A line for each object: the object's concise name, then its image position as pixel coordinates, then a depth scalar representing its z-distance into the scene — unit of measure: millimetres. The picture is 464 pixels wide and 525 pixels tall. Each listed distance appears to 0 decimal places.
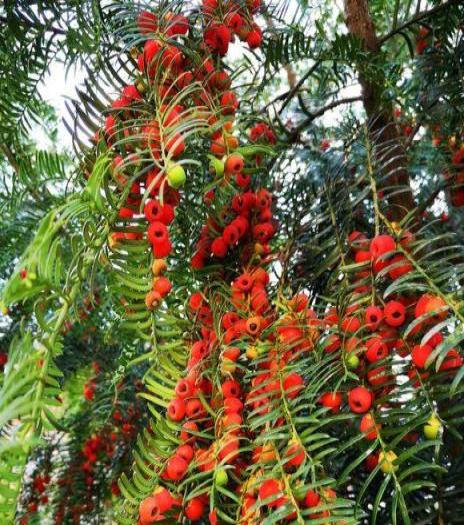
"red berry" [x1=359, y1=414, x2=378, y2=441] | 371
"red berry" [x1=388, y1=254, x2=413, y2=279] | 407
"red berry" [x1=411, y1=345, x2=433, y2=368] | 375
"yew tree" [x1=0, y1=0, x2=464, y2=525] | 354
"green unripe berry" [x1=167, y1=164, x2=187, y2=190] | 340
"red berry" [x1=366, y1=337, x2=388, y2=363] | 388
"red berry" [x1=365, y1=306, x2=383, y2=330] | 399
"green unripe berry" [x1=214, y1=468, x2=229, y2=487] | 383
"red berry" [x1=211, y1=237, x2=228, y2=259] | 536
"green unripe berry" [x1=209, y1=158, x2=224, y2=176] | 394
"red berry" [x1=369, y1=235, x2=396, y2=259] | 431
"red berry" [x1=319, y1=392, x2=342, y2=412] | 400
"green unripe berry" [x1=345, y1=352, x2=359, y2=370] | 387
